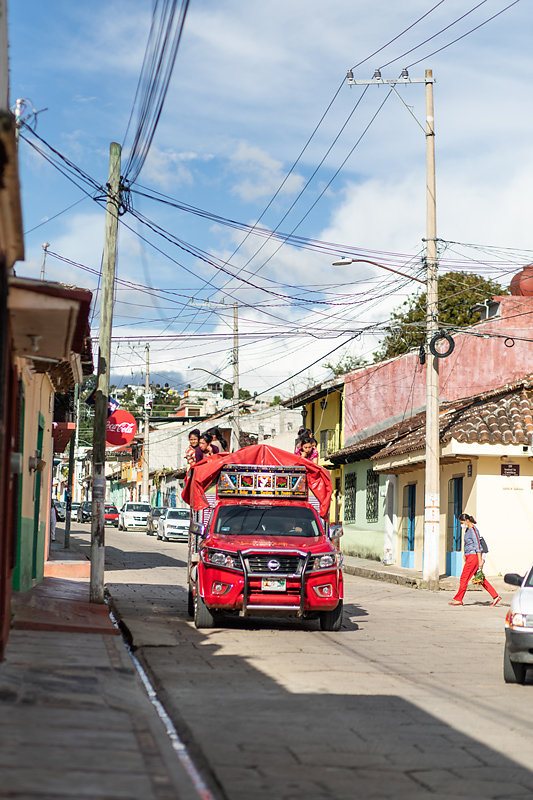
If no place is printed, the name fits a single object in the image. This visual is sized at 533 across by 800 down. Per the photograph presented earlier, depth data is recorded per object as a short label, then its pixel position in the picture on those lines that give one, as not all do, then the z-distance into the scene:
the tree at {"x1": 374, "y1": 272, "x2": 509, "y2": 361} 47.31
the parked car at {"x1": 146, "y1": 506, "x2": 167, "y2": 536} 56.62
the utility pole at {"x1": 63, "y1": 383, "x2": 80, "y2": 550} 33.28
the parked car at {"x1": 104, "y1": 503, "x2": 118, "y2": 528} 71.41
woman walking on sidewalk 20.36
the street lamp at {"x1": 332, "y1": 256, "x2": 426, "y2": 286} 25.37
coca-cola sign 24.20
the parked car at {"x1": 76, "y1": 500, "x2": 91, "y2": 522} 67.10
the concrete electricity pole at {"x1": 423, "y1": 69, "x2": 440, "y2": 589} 24.62
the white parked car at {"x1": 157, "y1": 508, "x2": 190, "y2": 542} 48.84
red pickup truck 14.36
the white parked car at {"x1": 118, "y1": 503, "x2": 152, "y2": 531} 62.59
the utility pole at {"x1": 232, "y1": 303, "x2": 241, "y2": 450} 43.34
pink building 37.06
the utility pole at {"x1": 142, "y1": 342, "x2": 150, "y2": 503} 66.49
